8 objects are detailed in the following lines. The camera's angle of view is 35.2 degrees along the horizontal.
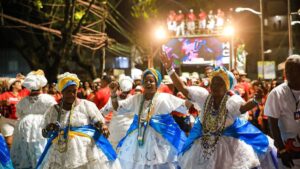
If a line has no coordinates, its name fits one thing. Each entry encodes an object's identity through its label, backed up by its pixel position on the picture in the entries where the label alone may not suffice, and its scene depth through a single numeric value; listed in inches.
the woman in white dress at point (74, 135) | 249.4
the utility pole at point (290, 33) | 835.1
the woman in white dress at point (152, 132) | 283.0
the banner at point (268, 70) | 1111.2
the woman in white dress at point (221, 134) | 239.1
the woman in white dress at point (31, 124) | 378.0
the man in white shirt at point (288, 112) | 216.1
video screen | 1108.5
